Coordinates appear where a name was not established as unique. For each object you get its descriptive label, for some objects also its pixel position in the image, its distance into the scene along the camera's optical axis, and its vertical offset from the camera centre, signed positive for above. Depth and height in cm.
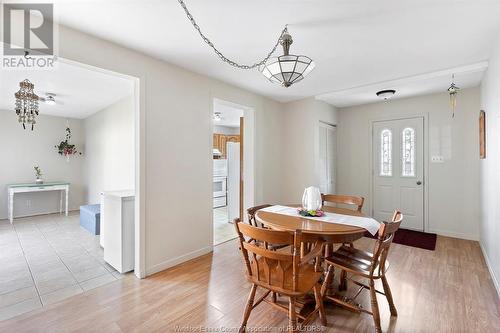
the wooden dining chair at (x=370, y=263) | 169 -79
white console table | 481 -47
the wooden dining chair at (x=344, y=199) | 266 -40
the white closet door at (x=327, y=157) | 449 +18
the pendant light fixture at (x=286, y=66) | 174 +76
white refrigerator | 470 -27
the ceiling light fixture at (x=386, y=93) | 369 +117
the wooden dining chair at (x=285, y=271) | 146 -78
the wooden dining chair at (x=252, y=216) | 238 -50
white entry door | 420 -7
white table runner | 196 -48
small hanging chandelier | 330 +96
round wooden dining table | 174 -49
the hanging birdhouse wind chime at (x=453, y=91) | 319 +105
